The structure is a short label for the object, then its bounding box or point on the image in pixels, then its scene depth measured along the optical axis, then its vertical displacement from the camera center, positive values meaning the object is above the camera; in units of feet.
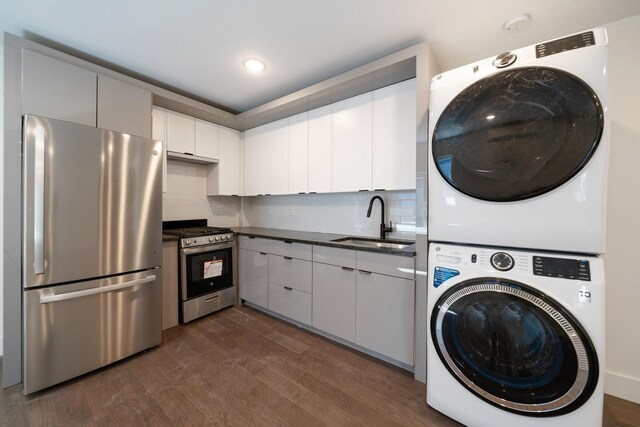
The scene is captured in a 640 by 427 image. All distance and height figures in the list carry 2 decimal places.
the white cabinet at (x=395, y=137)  6.55 +2.12
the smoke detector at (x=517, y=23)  4.92 +3.94
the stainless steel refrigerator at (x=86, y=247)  4.99 -0.82
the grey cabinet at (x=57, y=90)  5.23 +2.77
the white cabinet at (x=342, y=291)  5.84 -2.23
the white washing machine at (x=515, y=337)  3.37 -1.94
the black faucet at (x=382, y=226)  7.91 -0.44
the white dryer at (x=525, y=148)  3.40 +1.02
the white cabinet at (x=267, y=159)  9.46 +2.16
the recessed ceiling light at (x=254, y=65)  6.56 +4.05
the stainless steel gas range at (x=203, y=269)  8.07 -2.00
